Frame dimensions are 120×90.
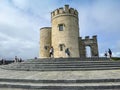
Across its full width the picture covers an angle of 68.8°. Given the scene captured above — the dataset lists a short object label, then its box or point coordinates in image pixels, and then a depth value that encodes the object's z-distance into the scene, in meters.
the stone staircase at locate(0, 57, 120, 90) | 3.94
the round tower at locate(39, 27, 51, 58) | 15.96
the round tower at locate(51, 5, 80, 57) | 13.46
